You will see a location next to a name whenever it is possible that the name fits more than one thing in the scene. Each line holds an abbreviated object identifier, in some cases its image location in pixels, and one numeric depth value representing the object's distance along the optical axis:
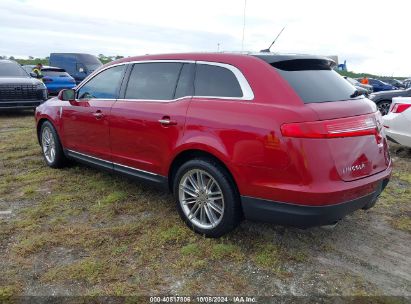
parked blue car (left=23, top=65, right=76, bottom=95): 15.62
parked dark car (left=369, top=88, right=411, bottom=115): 9.76
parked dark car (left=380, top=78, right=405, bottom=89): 33.40
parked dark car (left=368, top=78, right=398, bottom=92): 31.78
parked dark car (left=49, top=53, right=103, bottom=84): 21.05
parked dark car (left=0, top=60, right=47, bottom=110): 10.72
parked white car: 6.69
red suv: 3.02
